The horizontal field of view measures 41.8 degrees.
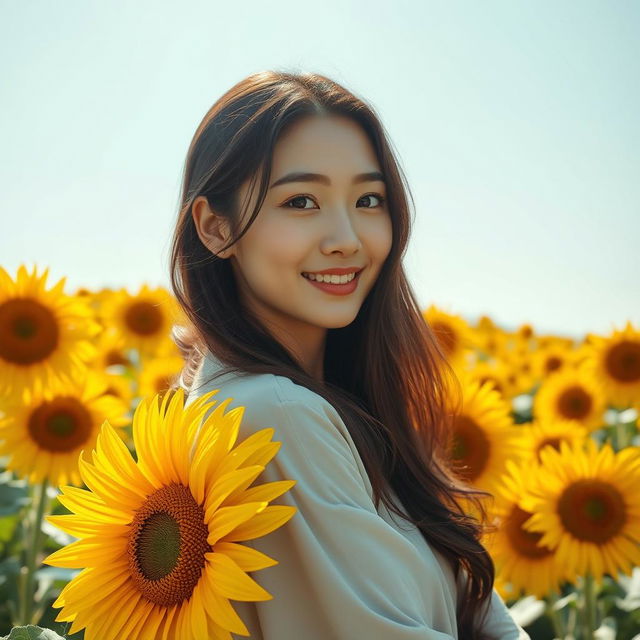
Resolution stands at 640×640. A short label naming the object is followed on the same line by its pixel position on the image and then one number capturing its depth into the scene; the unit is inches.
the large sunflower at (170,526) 57.4
